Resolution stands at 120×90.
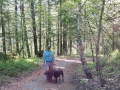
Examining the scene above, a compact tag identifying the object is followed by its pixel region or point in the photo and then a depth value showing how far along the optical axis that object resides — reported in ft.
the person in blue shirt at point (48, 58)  37.47
